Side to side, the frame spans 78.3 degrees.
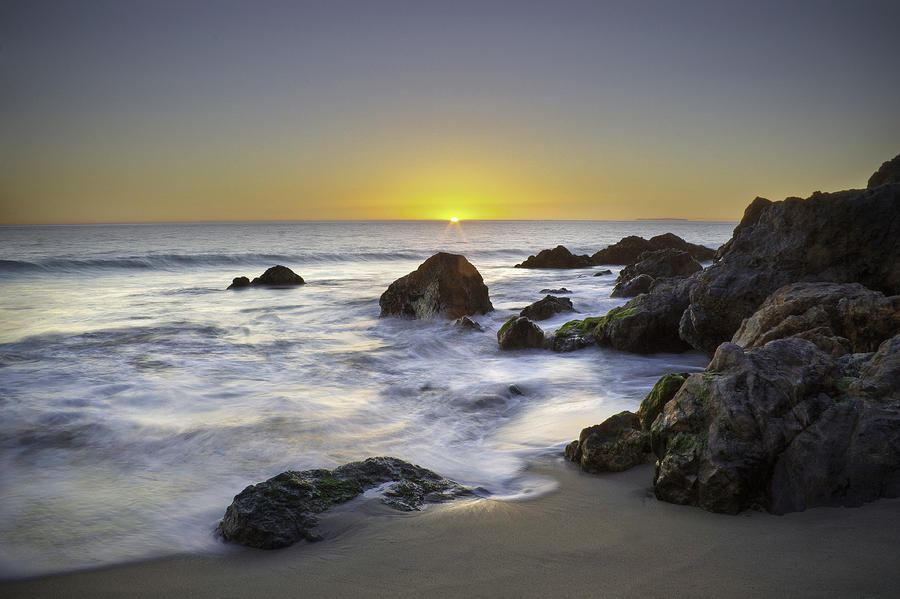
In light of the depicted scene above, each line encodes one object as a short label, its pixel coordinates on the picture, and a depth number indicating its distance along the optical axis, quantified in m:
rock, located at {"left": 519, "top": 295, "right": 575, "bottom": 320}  13.72
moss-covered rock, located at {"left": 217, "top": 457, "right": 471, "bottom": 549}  3.52
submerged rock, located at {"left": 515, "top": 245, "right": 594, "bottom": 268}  31.97
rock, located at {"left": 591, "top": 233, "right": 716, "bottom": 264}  32.22
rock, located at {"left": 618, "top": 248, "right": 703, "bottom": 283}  19.00
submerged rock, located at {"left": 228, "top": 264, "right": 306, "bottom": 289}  22.30
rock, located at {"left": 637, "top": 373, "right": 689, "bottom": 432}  4.40
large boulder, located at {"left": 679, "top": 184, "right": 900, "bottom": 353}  7.23
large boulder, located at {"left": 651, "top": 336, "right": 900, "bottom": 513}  3.16
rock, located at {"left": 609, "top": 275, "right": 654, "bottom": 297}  16.30
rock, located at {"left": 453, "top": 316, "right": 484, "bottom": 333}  12.35
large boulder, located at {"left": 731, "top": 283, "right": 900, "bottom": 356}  5.09
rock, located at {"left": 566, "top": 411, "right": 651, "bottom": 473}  4.26
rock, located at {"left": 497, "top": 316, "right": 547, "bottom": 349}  10.42
